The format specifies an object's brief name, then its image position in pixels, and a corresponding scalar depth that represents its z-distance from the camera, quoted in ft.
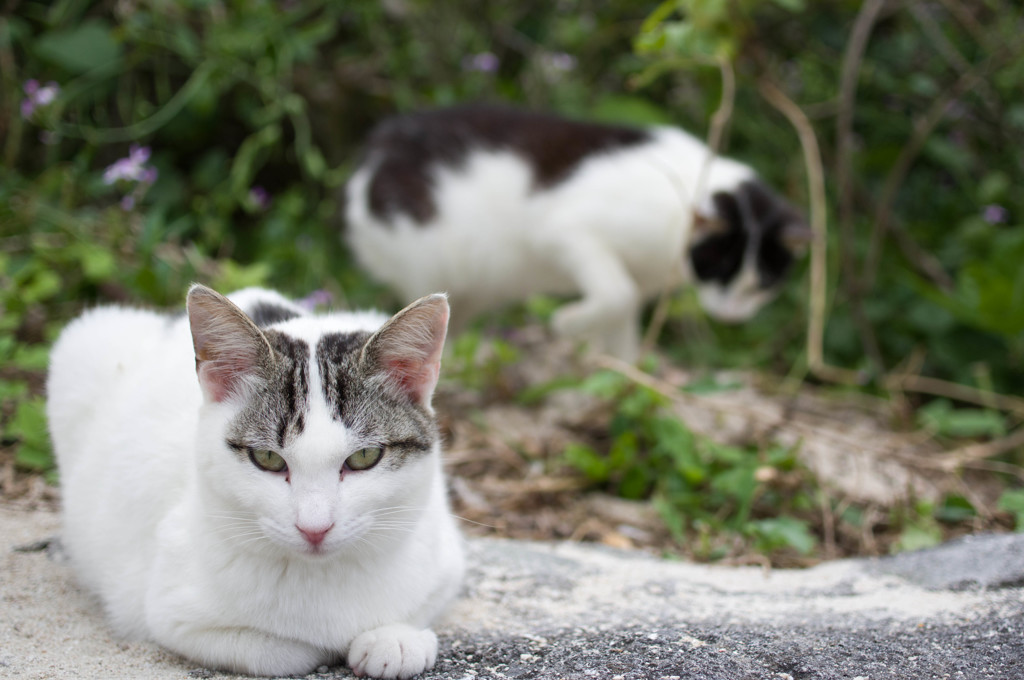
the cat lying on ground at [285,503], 5.39
